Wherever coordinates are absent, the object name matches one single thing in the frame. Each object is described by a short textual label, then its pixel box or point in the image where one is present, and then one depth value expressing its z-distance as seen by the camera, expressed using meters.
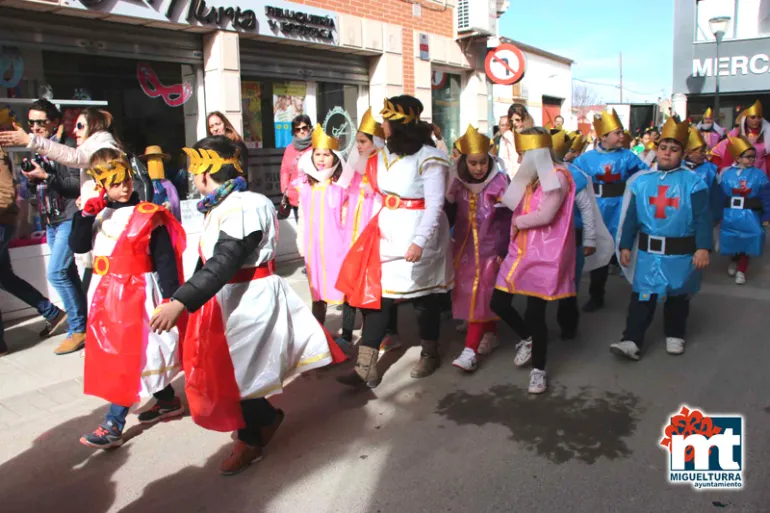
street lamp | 18.43
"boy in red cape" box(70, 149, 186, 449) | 3.36
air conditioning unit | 11.30
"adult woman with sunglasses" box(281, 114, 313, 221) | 7.00
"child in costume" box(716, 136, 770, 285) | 7.33
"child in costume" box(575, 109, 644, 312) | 6.65
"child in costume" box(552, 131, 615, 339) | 4.79
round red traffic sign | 11.50
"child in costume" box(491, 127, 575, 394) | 4.22
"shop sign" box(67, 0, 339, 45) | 6.74
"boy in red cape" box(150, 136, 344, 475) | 3.05
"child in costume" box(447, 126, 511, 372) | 4.74
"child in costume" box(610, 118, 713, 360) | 4.68
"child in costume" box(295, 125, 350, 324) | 5.11
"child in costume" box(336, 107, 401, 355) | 4.77
